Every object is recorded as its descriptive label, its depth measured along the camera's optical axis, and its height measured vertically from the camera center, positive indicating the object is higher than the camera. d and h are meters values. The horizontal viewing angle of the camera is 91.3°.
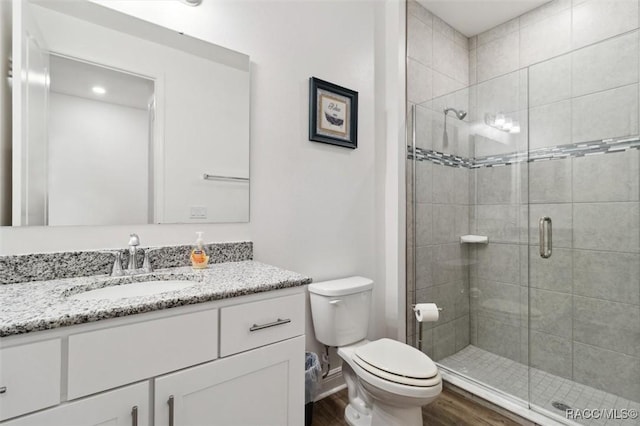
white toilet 1.32 -0.70
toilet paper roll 1.87 -0.60
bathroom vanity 0.72 -0.38
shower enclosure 1.83 -0.11
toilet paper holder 2.19 -0.87
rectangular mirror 1.14 +0.38
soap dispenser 1.33 -0.19
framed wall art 1.82 +0.60
